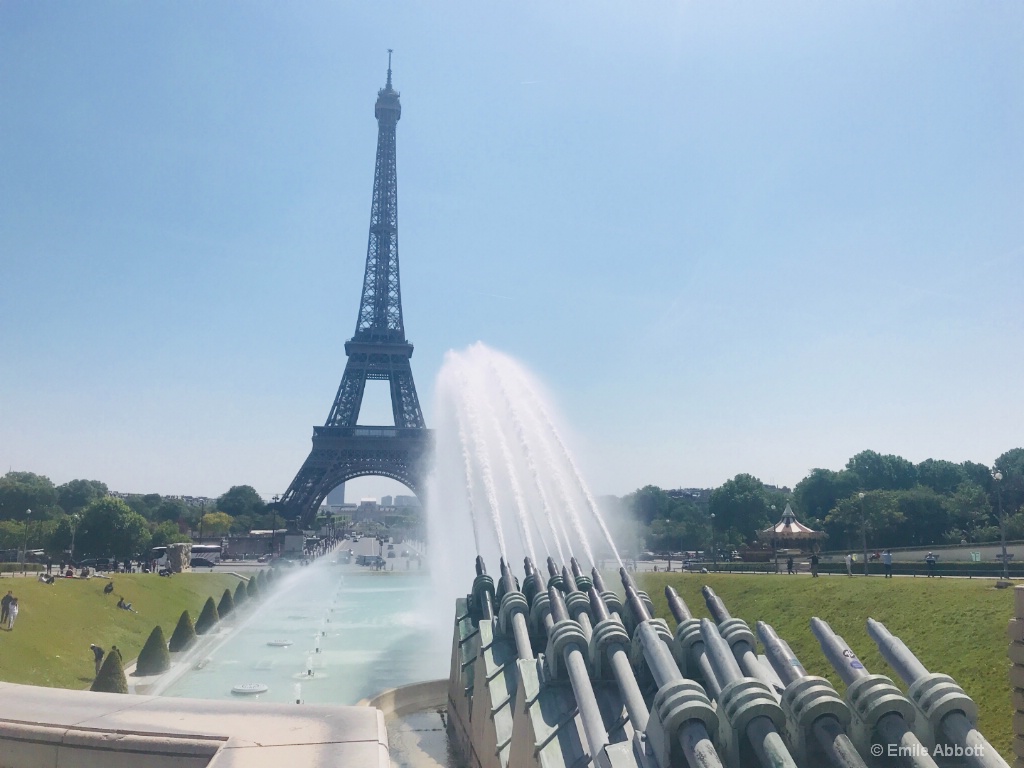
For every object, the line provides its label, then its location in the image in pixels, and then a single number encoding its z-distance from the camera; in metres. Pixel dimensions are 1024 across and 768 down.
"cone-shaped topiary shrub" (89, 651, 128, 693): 19.09
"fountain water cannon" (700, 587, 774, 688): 10.62
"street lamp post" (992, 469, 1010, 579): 25.83
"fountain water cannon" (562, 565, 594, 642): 12.56
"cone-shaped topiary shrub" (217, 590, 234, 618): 37.07
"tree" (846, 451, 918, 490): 86.69
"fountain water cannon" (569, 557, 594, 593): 16.70
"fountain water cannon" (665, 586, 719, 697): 11.10
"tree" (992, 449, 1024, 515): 70.00
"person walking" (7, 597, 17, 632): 25.28
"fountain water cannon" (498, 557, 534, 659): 12.69
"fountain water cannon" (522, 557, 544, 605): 15.41
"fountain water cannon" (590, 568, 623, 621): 14.71
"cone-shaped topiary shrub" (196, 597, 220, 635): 32.97
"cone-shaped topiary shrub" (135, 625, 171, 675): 24.58
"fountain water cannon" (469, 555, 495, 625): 16.83
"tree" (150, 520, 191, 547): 71.00
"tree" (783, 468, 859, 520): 82.69
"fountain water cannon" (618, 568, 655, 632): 12.73
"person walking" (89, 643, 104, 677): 24.03
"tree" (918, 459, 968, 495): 84.62
